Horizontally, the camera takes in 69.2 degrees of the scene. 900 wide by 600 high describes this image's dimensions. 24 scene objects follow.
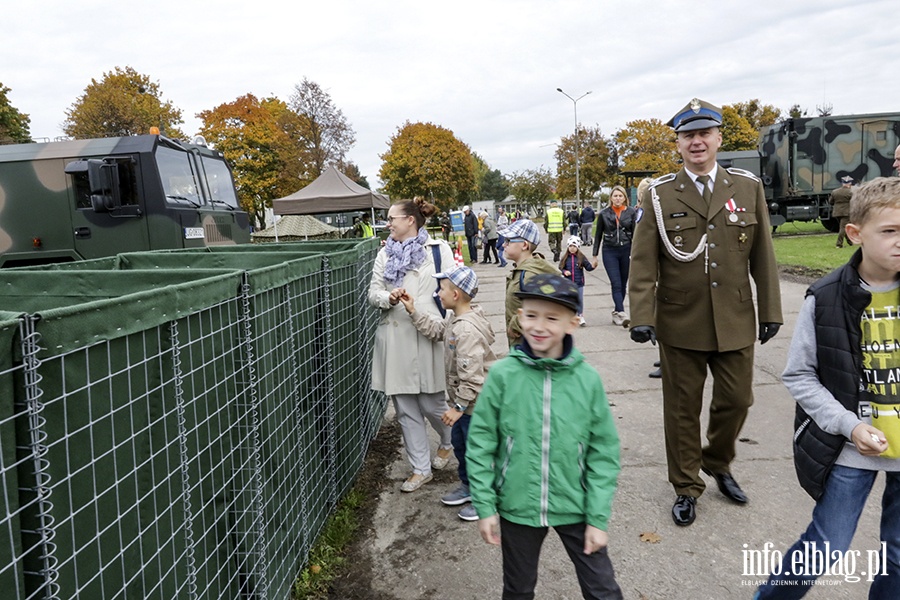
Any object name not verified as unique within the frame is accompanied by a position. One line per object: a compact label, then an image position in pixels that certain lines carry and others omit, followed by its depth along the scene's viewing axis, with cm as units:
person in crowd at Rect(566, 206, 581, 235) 2873
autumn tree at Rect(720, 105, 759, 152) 5712
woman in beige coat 418
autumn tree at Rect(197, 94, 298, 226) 4588
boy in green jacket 225
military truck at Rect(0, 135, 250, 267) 859
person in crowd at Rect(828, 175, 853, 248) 1490
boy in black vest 220
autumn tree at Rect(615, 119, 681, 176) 5316
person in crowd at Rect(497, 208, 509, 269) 1788
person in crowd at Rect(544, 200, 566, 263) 1700
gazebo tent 1686
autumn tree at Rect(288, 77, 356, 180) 4272
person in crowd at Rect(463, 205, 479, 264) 2106
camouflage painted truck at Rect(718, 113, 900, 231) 2044
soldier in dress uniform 344
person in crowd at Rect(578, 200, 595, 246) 2581
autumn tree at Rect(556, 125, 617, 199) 5752
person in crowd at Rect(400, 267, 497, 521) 354
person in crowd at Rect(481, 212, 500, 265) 2022
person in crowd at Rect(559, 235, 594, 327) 835
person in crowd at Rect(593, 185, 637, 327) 835
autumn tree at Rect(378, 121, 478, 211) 5769
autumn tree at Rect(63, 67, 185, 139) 3956
